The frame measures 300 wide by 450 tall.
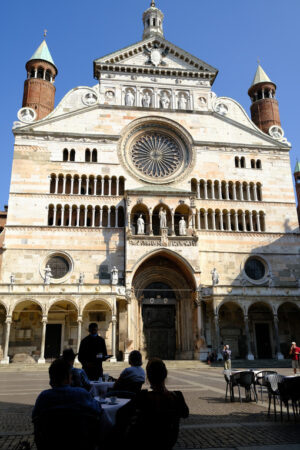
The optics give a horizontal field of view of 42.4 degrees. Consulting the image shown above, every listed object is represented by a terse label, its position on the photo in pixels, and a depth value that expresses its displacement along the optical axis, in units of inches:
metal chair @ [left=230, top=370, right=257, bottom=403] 422.6
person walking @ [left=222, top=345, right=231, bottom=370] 789.6
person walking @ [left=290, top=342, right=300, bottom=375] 683.4
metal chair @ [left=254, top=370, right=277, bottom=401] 401.5
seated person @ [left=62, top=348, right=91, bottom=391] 269.4
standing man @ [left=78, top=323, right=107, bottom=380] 340.2
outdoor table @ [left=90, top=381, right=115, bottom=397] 295.5
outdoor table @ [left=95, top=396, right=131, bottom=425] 208.8
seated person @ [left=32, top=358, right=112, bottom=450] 159.2
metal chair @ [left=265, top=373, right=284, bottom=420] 367.9
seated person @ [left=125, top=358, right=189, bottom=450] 165.8
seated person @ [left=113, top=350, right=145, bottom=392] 271.3
